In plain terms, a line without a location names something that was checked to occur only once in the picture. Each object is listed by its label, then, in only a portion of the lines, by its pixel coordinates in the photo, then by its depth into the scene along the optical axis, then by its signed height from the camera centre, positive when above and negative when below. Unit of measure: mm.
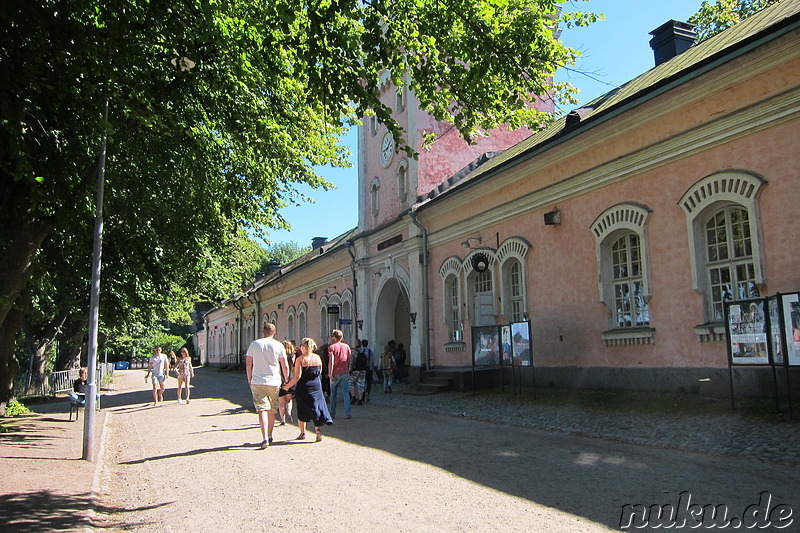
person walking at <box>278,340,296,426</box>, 10180 -790
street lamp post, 8698 +484
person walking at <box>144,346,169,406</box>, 17578 -237
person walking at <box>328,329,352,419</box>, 11938 -179
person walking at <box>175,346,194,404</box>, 17750 -235
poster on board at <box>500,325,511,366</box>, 14516 +219
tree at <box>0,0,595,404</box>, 6680 +3487
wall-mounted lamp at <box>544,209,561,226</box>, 14523 +3079
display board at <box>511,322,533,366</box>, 13680 +159
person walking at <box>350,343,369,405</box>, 14414 -390
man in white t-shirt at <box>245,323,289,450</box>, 9078 -231
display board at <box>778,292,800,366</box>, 8391 +271
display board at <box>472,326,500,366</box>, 15047 +155
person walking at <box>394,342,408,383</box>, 21609 -272
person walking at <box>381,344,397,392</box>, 18464 -381
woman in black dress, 9289 -488
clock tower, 21781 +7140
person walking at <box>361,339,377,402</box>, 15416 -282
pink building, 10062 +2664
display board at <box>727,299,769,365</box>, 8898 +194
